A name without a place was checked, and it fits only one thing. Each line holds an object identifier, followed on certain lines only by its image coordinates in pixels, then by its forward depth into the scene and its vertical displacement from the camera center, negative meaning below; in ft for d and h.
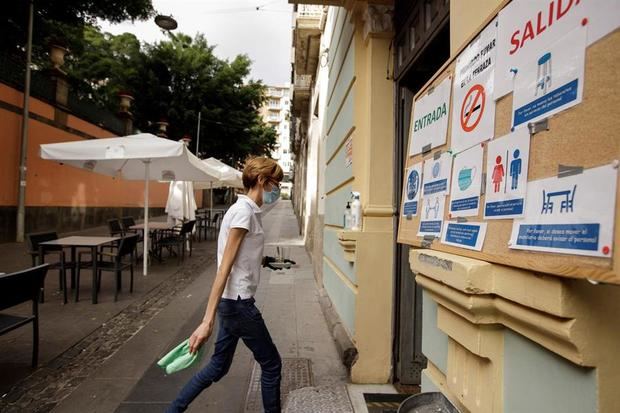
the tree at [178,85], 72.23 +23.58
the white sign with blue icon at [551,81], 3.29 +1.30
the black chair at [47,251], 18.49 -2.17
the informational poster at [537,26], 3.10 +1.77
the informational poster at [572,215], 2.89 +0.09
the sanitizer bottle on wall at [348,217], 12.23 -0.01
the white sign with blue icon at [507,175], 3.91 +0.51
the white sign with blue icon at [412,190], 6.63 +0.51
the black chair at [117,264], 19.03 -2.81
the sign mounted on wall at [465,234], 4.54 -0.15
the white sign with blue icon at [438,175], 5.55 +0.67
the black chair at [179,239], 30.25 -2.22
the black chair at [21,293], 10.39 -2.45
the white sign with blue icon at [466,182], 4.73 +0.49
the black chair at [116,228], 28.60 -1.46
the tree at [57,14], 38.34 +19.09
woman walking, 7.60 -1.88
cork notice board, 2.93 +0.68
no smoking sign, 4.62 +1.64
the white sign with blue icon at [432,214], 5.62 +0.09
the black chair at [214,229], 49.95 -2.36
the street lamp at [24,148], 34.01 +4.72
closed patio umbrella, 34.63 +0.71
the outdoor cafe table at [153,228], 31.30 -1.47
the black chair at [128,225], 30.37 -1.37
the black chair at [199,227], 47.33 -1.96
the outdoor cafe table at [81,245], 18.34 -1.79
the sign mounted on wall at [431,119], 5.94 +1.63
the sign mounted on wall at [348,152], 13.34 +2.25
